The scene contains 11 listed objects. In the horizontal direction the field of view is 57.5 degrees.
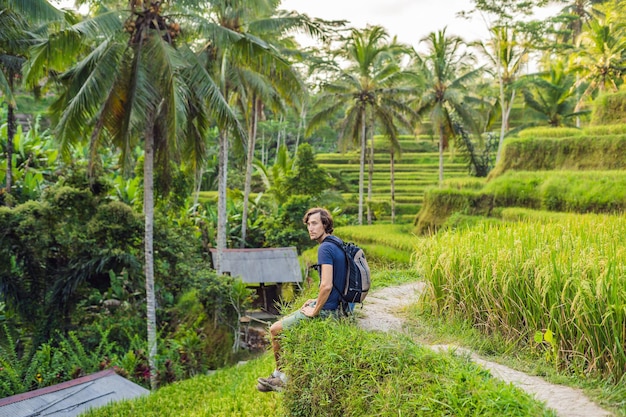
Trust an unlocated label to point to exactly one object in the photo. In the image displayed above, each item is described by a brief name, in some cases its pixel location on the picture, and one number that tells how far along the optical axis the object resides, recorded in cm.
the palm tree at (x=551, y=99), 2406
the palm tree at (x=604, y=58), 1942
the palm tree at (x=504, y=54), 2614
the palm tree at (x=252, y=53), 1045
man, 446
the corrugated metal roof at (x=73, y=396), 752
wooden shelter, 1587
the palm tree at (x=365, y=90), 2252
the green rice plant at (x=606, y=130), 1524
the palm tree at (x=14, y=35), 1051
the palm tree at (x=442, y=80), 2494
